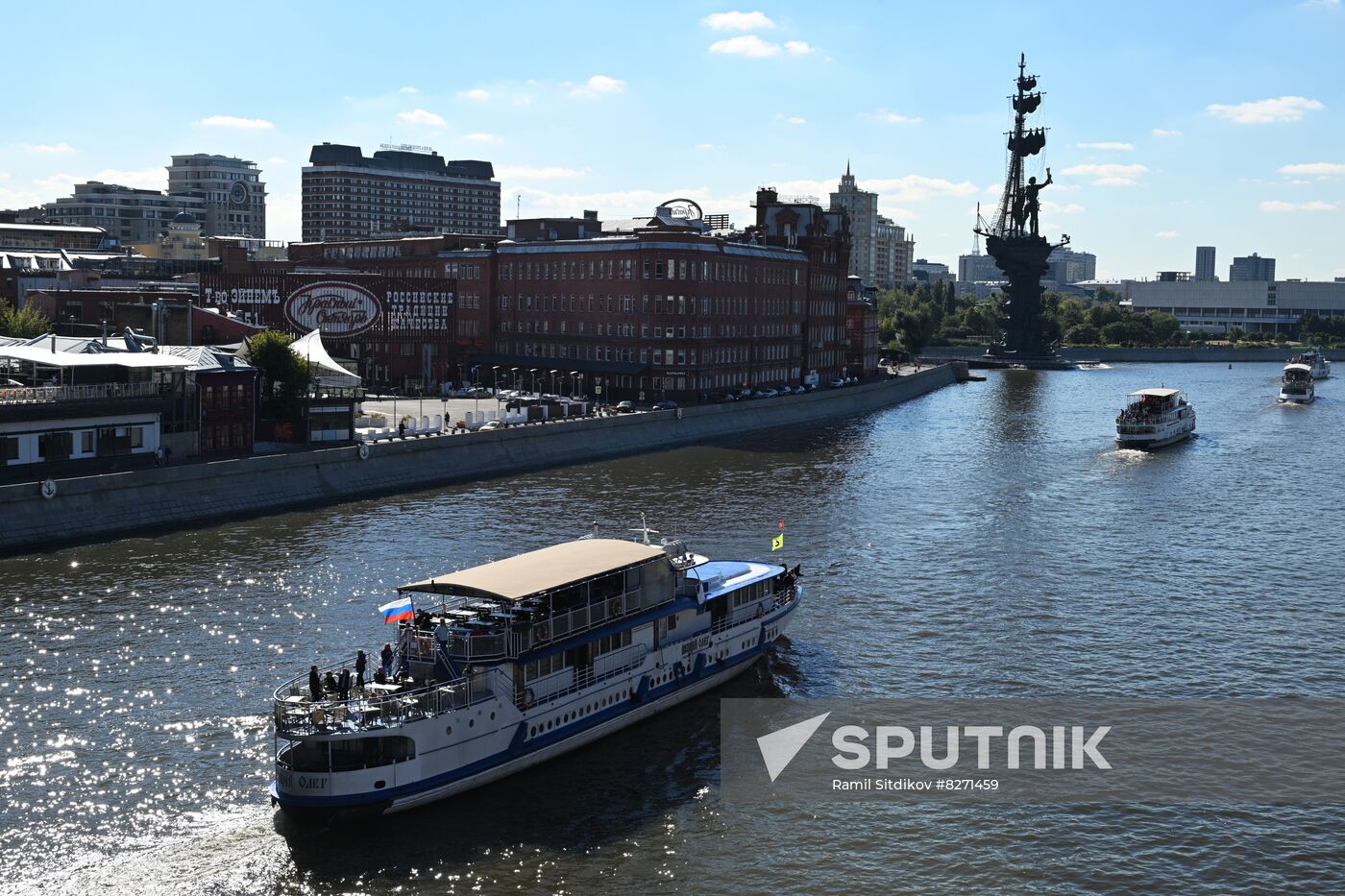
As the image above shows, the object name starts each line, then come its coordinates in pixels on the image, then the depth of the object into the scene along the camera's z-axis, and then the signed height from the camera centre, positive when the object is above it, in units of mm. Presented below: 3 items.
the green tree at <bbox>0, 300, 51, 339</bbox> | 88875 -1286
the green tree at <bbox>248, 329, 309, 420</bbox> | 75188 -3575
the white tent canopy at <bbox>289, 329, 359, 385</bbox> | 81688 -2650
